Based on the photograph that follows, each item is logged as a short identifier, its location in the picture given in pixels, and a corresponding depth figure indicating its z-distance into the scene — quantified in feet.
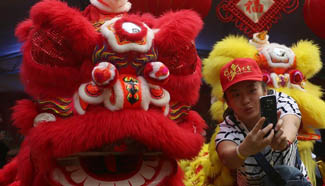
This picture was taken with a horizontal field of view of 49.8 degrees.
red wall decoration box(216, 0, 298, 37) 7.88
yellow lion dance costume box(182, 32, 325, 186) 6.78
